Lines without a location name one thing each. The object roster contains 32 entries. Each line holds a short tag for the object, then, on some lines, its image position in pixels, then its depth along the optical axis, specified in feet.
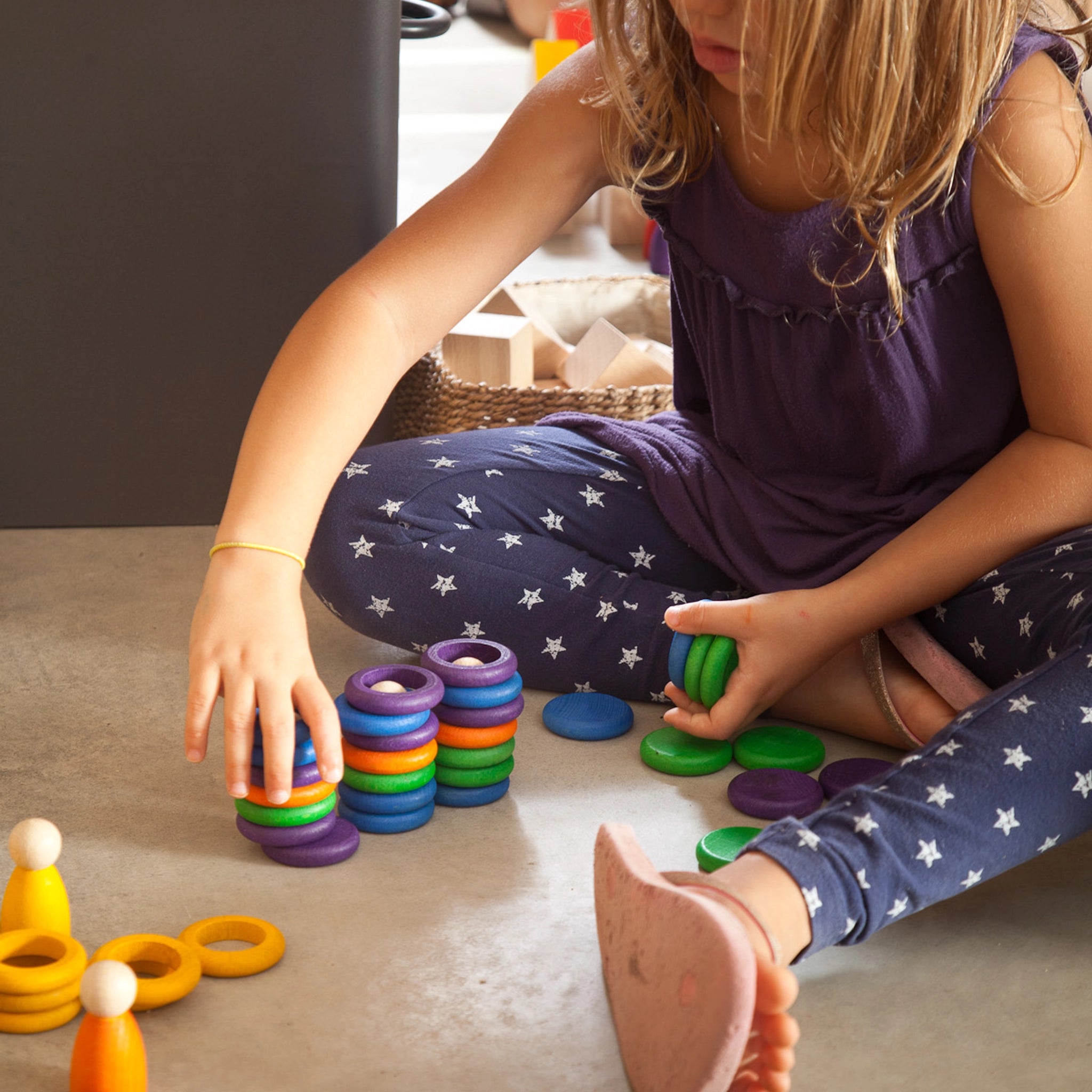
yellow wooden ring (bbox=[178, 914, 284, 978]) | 4.07
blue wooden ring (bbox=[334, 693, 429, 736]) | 4.35
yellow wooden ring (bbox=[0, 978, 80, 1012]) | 3.95
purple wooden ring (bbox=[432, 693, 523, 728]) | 4.48
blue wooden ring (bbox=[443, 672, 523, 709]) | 4.47
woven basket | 5.64
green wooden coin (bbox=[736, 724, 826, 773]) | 4.63
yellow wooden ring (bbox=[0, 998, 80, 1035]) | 3.95
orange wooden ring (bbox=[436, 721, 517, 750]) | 4.48
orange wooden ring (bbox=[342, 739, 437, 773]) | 4.37
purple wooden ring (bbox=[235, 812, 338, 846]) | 4.30
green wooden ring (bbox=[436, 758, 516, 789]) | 4.50
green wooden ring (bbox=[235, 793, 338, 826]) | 4.28
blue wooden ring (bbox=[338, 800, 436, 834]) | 4.42
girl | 4.04
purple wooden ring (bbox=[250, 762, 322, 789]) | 4.24
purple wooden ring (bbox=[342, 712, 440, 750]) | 4.35
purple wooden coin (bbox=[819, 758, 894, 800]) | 4.54
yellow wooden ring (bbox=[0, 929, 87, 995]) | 3.94
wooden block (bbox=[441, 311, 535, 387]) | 5.91
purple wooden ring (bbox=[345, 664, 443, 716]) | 4.35
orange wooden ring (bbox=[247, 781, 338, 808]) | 4.26
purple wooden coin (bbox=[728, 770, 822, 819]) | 4.47
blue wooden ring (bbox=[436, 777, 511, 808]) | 4.51
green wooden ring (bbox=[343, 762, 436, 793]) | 4.39
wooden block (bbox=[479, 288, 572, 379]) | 6.31
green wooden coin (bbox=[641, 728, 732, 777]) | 4.62
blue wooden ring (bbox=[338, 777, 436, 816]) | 4.41
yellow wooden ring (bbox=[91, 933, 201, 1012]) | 3.99
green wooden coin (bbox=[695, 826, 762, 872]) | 4.30
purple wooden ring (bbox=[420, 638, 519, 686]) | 4.47
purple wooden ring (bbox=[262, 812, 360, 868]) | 4.33
